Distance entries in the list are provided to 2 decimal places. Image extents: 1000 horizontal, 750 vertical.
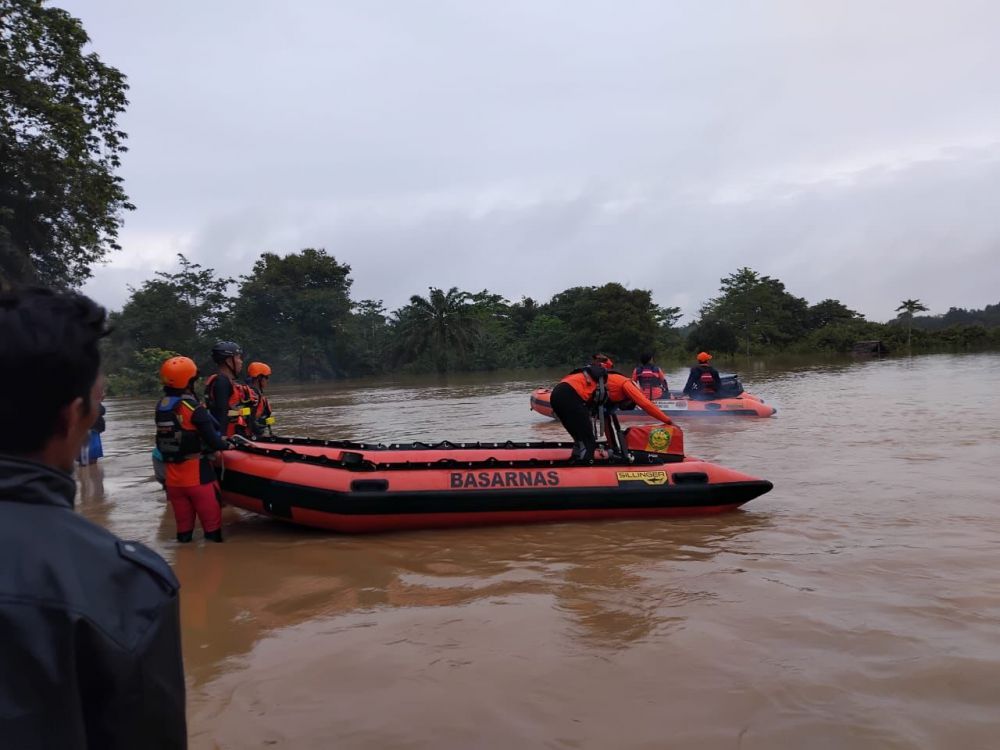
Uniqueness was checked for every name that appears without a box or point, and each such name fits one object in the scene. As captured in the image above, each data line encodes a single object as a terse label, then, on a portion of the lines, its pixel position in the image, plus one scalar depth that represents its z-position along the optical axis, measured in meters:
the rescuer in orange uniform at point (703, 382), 13.29
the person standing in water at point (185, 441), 4.96
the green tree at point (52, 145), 14.30
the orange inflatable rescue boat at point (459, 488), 5.65
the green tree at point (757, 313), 43.12
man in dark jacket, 0.83
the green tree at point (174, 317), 37.62
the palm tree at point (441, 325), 38.84
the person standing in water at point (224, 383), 6.01
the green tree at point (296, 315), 38.97
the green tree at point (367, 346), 41.00
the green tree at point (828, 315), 46.22
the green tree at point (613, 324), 38.25
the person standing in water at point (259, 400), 7.13
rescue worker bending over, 6.72
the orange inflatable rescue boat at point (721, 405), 12.85
